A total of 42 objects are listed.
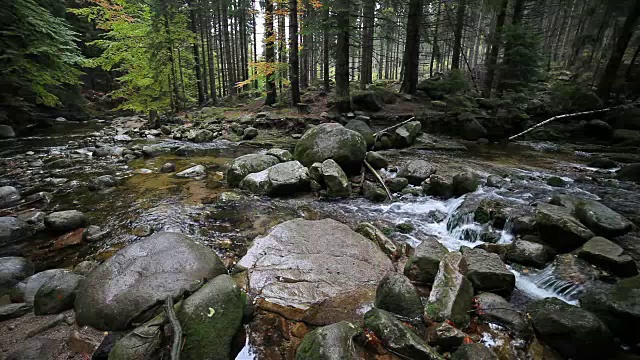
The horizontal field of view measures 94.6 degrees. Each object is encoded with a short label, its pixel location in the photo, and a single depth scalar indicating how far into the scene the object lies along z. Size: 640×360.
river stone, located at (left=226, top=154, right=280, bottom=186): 7.22
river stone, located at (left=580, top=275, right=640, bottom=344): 2.59
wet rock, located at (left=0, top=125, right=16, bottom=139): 11.75
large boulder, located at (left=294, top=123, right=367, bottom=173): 7.23
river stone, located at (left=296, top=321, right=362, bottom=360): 2.27
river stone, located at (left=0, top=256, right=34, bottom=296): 3.49
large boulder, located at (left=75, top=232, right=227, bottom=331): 2.78
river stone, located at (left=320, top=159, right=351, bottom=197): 6.56
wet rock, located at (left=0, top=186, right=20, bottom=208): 5.88
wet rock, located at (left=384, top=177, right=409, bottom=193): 6.75
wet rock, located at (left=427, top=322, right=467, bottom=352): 2.58
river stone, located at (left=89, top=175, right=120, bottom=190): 6.86
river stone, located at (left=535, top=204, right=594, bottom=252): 3.93
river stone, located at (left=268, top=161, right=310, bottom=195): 6.56
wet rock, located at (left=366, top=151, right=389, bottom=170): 7.79
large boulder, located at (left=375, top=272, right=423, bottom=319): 2.94
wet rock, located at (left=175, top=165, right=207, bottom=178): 7.91
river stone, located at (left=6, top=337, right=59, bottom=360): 2.49
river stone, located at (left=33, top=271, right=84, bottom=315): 3.03
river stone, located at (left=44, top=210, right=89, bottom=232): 4.88
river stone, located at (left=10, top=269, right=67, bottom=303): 3.23
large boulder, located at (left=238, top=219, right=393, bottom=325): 3.31
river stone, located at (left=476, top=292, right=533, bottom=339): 2.86
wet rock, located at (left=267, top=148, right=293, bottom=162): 8.14
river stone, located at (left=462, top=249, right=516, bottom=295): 3.30
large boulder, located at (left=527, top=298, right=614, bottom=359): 2.53
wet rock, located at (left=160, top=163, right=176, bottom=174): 8.22
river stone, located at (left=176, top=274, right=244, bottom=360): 2.40
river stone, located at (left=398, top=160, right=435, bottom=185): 6.99
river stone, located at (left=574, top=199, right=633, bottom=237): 4.07
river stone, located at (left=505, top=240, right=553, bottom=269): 3.93
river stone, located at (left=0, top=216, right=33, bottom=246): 4.53
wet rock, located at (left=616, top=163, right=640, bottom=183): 6.57
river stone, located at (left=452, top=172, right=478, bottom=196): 6.23
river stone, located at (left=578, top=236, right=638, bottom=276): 3.36
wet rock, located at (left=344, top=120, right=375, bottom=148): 9.73
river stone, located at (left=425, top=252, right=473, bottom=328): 2.87
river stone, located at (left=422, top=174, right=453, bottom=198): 6.30
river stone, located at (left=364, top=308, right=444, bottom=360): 2.37
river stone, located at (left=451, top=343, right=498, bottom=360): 2.31
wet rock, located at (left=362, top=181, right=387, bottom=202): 6.38
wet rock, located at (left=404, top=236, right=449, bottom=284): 3.54
